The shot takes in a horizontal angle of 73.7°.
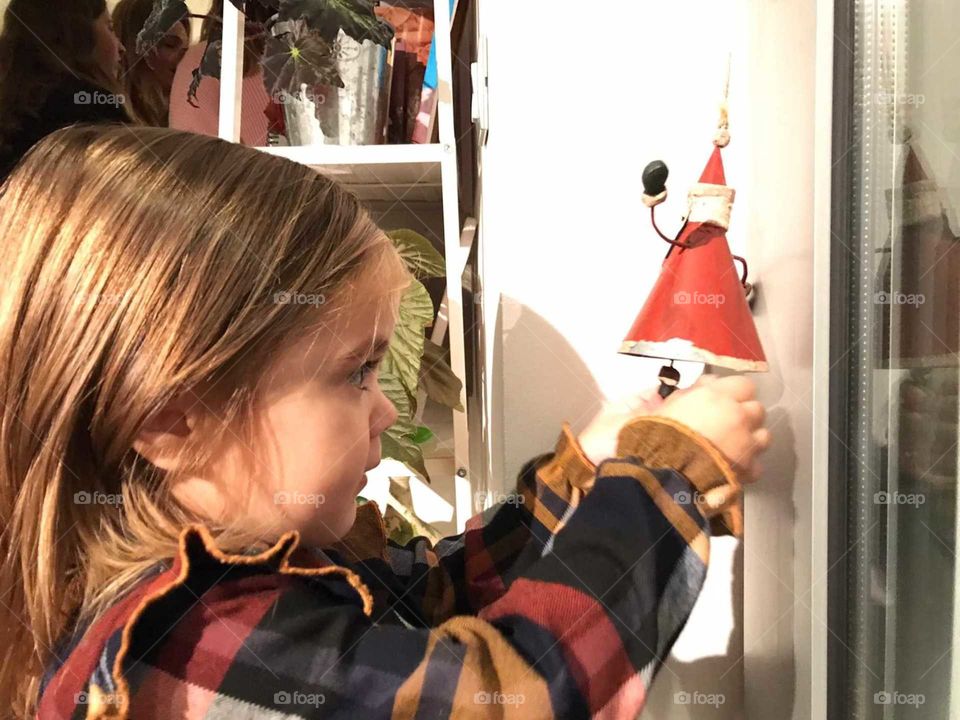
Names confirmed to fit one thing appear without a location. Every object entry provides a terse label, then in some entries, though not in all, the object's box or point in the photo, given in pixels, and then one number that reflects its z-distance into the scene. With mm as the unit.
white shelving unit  759
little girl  412
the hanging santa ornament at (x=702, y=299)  536
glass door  430
